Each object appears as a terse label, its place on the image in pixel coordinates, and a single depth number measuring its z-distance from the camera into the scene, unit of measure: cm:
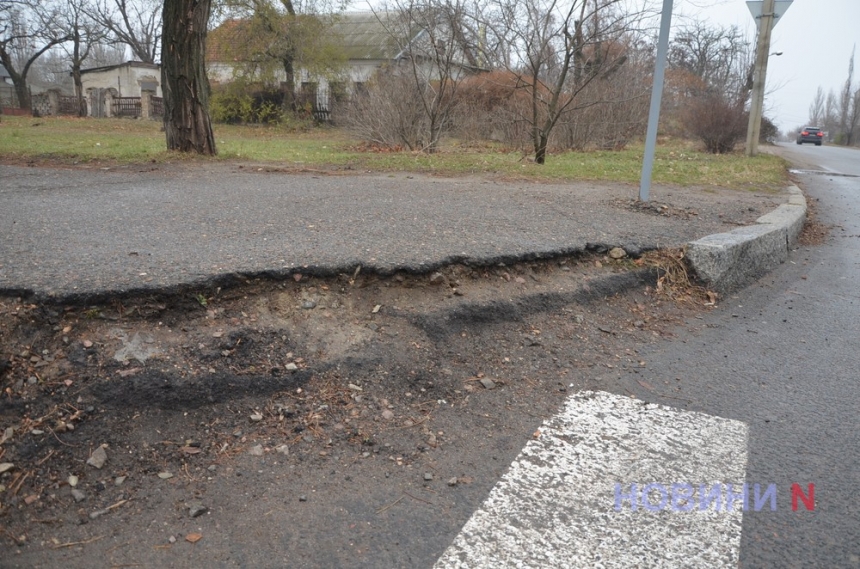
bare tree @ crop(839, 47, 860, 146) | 6320
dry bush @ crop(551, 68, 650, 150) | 1638
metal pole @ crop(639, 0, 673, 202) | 553
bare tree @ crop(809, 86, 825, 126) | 12032
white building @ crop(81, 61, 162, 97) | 4331
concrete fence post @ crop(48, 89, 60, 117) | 3853
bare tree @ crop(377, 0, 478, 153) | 1252
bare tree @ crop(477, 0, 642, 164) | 1035
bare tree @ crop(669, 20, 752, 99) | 3744
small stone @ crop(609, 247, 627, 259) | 454
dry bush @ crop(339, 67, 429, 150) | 1463
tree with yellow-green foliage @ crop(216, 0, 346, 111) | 2845
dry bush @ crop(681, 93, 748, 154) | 1973
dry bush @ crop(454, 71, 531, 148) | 1616
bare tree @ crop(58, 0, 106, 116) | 4312
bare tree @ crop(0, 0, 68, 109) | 3919
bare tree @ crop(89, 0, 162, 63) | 4788
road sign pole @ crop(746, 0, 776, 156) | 1819
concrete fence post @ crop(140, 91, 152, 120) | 3339
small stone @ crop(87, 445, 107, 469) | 227
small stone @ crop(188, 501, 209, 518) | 210
